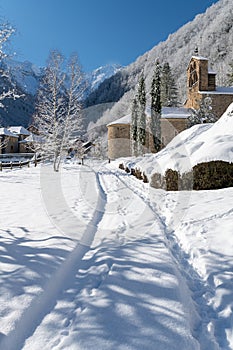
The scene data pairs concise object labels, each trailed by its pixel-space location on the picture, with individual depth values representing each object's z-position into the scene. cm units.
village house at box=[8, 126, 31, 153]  5238
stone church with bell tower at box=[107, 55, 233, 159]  3262
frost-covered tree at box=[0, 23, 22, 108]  724
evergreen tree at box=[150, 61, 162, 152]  2945
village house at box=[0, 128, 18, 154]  4741
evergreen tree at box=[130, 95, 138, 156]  3272
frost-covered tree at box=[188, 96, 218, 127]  2211
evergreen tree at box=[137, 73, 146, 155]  3045
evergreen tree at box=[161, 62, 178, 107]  4795
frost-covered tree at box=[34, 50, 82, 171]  1848
